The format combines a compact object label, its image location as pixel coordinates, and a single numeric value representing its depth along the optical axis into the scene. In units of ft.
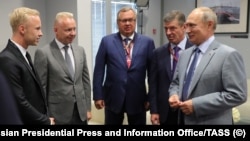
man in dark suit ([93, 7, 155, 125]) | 7.52
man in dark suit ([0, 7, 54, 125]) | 5.42
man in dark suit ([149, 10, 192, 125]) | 6.92
